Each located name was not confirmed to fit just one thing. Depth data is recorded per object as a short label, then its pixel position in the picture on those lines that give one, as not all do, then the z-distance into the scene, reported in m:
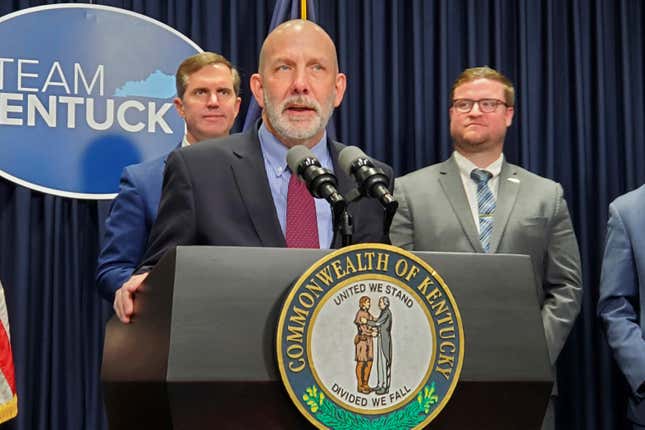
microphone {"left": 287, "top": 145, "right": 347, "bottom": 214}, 2.41
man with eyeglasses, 4.41
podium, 2.27
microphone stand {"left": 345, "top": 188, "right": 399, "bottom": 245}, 2.41
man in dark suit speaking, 2.70
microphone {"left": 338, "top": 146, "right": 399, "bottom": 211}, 2.42
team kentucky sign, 4.79
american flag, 3.90
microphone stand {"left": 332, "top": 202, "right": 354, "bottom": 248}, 2.41
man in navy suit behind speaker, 3.89
